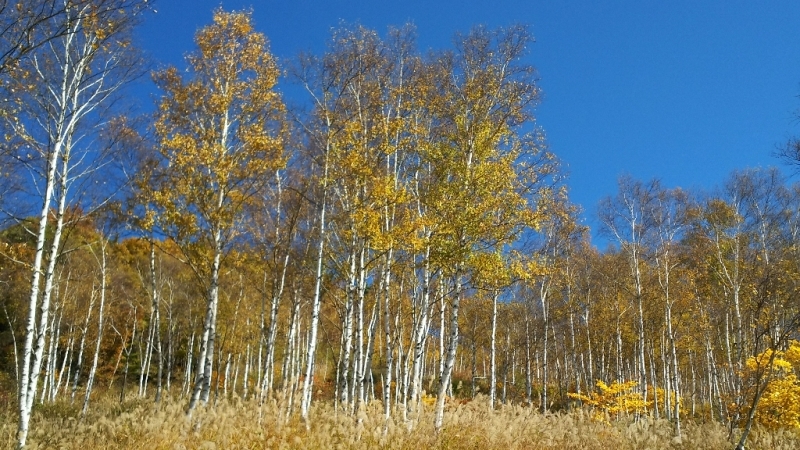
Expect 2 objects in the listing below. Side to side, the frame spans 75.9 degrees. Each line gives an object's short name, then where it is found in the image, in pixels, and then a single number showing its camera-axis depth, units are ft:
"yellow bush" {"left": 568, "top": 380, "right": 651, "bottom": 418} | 60.23
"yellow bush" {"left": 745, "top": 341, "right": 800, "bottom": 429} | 43.06
